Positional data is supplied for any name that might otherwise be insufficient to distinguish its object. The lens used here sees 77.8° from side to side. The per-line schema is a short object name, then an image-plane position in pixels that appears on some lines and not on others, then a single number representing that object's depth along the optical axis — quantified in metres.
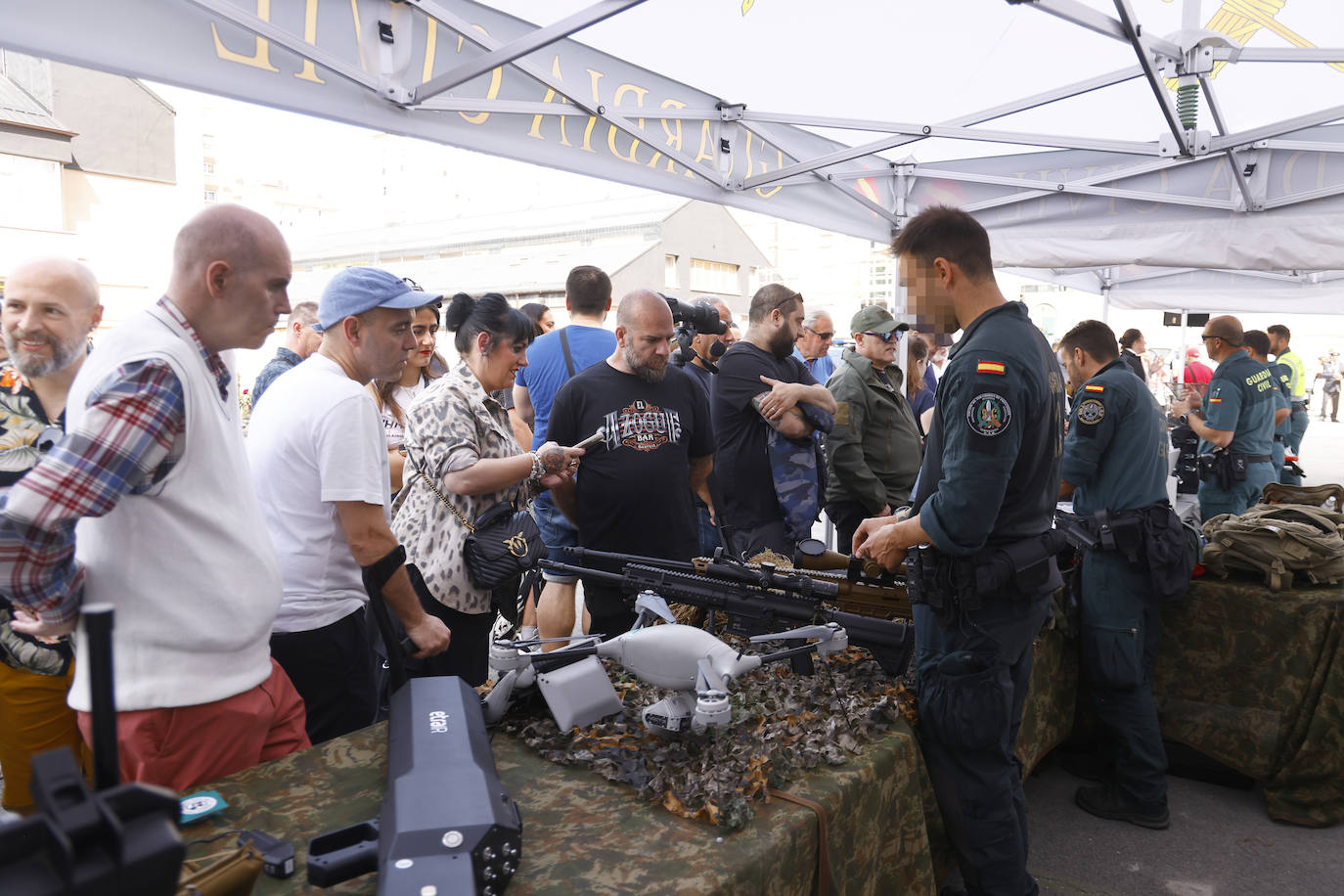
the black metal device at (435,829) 1.02
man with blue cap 1.82
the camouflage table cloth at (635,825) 1.20
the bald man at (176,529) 1.23
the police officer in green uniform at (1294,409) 7.99
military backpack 3.19
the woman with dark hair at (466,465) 2.43
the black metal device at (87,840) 0.59
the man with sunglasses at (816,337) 5.01
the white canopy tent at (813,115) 2.59
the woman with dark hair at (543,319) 5.28
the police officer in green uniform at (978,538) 1.89
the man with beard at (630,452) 3.00
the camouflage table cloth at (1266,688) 3.11
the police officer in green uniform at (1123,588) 3.04
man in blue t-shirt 3.86
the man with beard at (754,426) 3.61
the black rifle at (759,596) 2.06
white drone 1.54
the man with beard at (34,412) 2.05
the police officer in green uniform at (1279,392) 6.38
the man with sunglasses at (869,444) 3.88
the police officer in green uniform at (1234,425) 5.31
